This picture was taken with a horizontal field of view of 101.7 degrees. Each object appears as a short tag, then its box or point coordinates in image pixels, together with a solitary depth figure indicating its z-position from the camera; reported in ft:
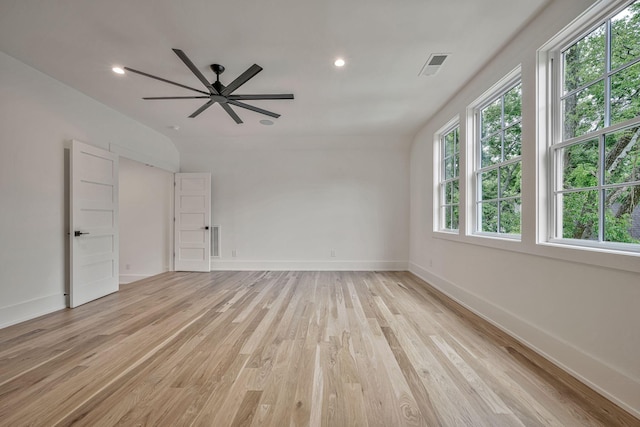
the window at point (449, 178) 12.70
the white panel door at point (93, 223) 10.75
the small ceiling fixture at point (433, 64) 8.64
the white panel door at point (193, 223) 17.85
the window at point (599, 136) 5.21
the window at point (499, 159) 8.43
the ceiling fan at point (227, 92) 7.98
